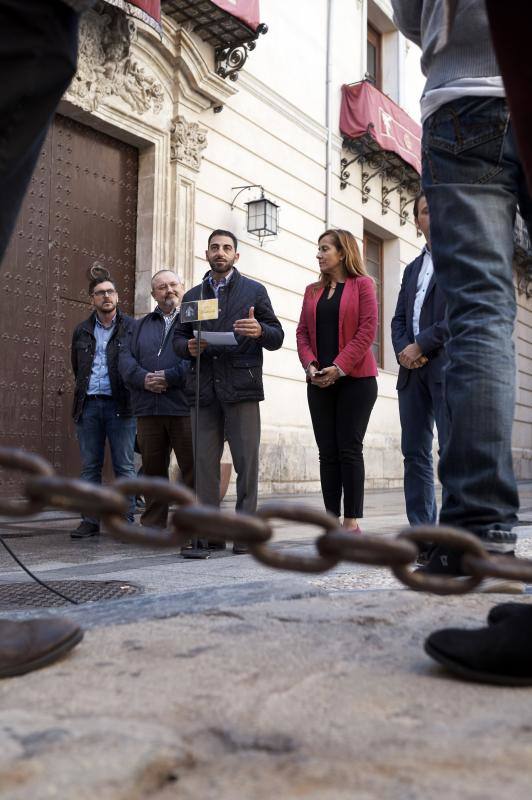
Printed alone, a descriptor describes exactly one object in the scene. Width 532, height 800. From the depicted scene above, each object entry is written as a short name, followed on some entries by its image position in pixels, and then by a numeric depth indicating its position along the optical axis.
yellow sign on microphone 4.51
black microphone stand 4.42
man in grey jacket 1.97
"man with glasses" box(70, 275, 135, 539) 5.90
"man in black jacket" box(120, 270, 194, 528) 5.45
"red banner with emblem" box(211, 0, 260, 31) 8.92
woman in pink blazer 4.59
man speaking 4.82
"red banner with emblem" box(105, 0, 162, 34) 7.61
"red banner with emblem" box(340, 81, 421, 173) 12.41
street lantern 10.06
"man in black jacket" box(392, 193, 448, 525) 3.96
